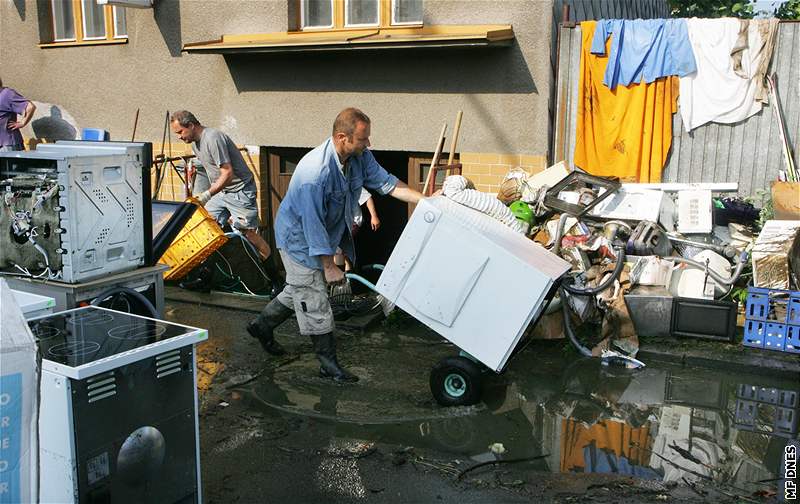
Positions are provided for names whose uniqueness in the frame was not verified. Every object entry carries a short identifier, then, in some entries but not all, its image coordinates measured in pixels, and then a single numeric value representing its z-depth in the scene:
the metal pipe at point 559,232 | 7.18
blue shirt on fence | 7.75
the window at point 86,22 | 10.77
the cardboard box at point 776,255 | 6.73
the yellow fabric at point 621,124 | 7.94
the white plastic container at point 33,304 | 3.42
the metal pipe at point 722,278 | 7.01
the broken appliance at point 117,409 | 3.02
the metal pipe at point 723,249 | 7.37
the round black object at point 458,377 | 5.39
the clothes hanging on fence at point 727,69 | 7.57
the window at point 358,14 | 8.84
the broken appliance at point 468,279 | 5.04
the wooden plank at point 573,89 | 8.15
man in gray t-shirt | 8.17
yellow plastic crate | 7.56
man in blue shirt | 5.66
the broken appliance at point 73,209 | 4.62
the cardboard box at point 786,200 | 7.14
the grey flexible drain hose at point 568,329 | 6.62
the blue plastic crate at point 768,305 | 6.55
